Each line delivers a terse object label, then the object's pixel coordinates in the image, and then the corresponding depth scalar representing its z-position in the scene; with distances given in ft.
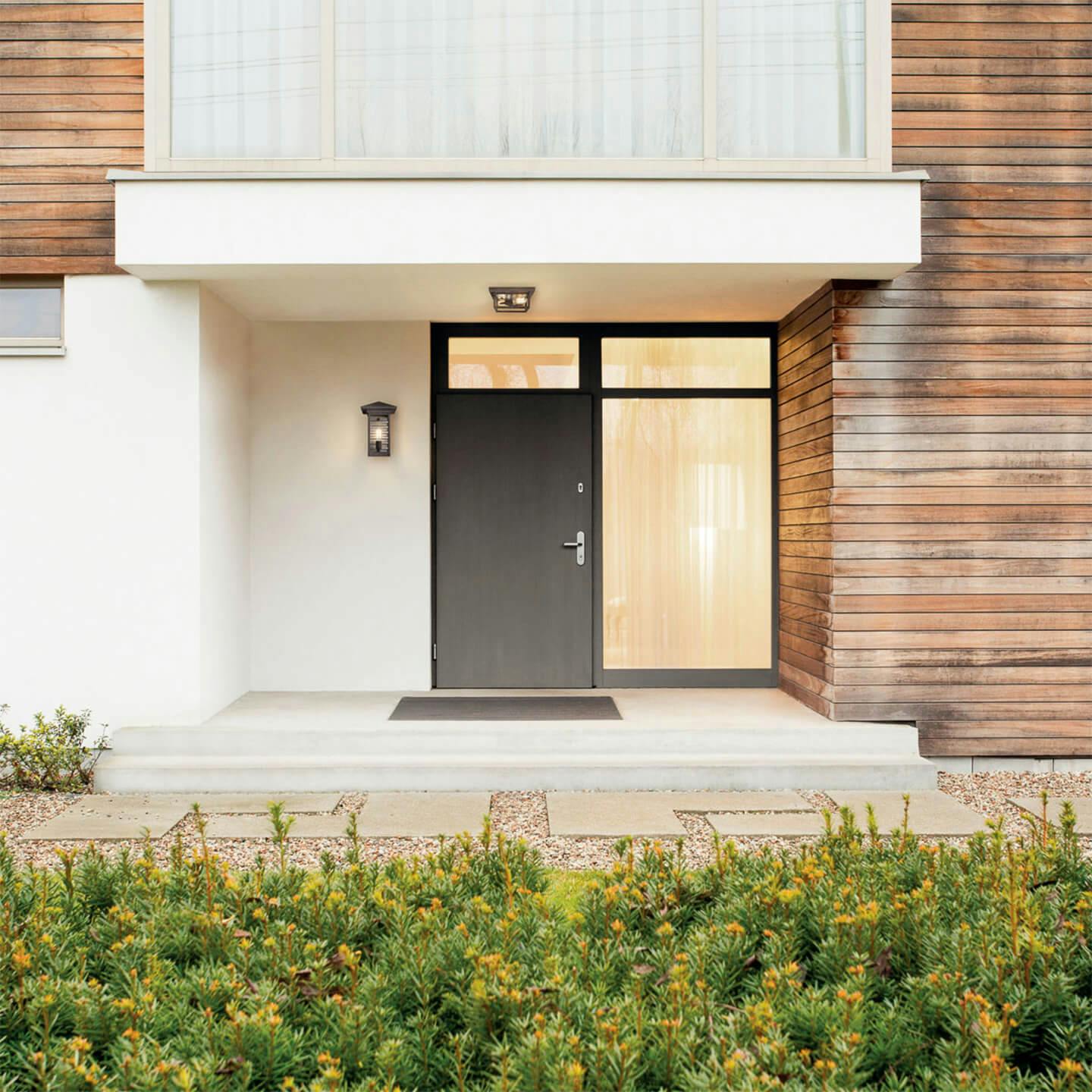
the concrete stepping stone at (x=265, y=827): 14.75
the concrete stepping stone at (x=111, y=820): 14.79
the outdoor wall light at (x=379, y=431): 22.22
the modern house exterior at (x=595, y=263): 17.16
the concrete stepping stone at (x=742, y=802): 16.22
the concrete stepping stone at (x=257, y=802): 16.14
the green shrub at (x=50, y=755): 17.61
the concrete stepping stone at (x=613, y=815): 14.78
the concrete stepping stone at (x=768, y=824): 14.76
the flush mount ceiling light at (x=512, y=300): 19.33
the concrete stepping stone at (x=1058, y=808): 15.44
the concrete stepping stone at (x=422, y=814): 14.87
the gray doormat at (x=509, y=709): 19.24
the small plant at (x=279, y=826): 8.63
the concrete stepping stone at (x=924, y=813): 15.05
